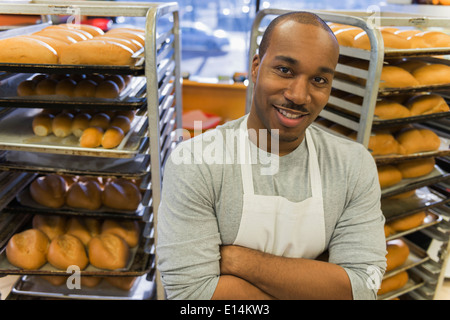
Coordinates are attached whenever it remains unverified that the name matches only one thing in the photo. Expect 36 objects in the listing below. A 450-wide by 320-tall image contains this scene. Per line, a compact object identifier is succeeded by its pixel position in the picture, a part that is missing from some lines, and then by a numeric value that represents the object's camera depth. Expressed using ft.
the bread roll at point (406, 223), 6.66
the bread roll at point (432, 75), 5.69
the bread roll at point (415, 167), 6.47
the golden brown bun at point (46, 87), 5.73
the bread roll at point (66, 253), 5.96
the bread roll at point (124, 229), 6.56
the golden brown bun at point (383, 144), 5.80
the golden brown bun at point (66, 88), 5.67
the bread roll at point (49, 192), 6.34
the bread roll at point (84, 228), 6.50
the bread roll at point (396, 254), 6.84
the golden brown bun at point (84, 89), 5.65
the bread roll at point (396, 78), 5.41
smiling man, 3.78
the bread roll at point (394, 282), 7.10
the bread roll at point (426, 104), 5.96
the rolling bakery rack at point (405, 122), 5.08
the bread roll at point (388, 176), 6.13
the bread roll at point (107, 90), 5.61
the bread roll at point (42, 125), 5.81
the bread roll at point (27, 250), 5.94
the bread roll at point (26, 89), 5.73
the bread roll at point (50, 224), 6.50
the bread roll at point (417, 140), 6.05
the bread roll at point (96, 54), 5.00
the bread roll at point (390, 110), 5.60
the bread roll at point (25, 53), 5.06
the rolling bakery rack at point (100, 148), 5.08
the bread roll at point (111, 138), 5.43
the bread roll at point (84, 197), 6.32
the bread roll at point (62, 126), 5.81
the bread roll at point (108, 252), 6.05
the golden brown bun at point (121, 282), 6.81
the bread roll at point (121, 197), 6.33
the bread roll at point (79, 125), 5.84
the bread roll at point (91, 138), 5.46
